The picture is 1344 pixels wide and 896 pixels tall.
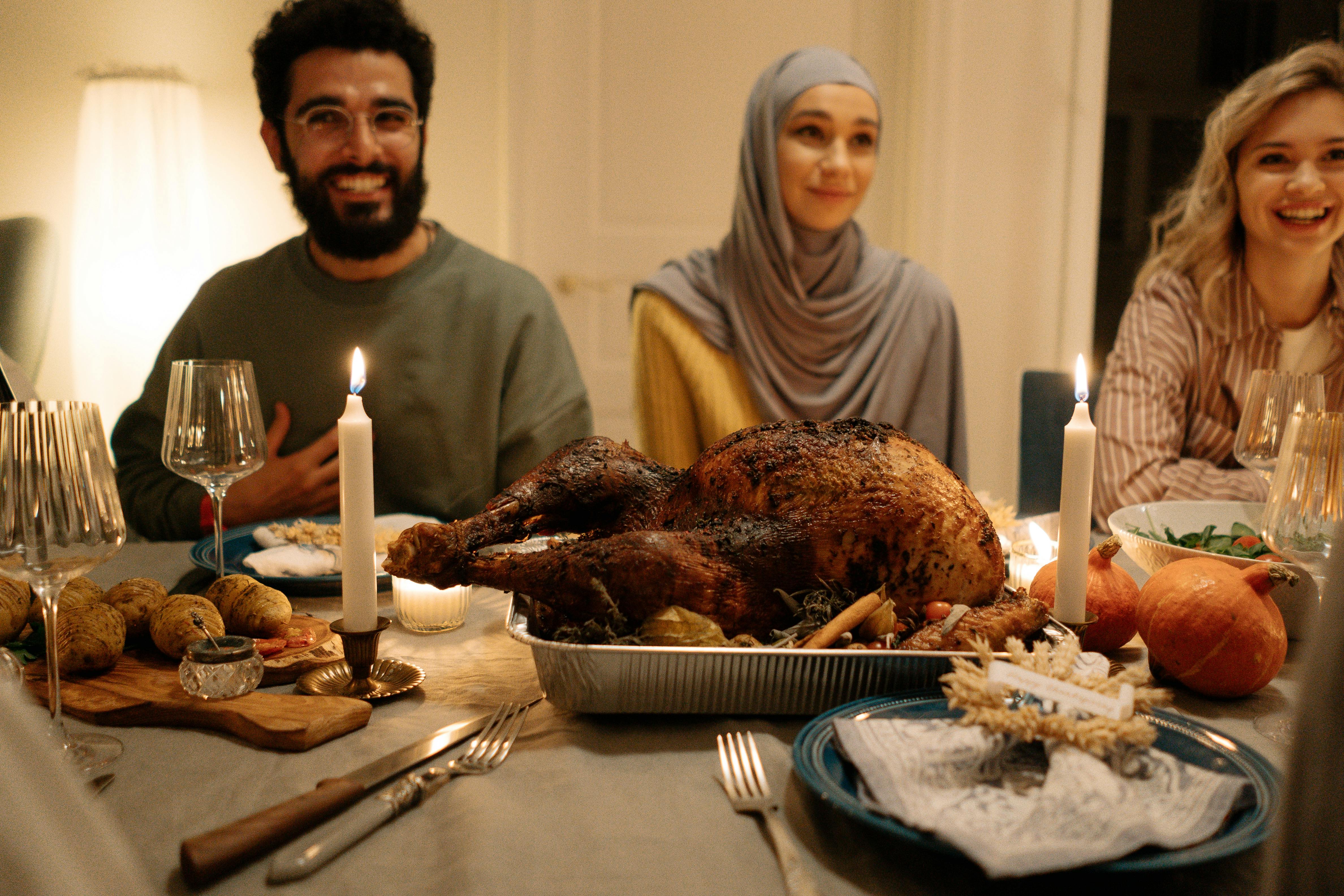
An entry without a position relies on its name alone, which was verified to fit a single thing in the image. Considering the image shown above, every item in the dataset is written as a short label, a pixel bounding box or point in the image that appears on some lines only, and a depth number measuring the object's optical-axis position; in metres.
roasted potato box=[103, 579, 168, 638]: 0.90
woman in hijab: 2.15
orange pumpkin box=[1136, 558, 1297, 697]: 0.80
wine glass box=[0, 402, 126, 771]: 0.69
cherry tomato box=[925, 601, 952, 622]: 0.84
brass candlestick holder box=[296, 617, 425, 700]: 0.82
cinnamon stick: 0.79
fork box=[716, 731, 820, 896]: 0.54
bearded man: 1.92
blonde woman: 1.96
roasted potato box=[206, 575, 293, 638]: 0.93
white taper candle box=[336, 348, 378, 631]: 0.80
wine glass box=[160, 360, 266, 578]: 0.98
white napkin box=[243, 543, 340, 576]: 1.15
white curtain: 2.09
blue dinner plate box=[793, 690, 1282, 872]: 0.52
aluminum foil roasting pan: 0.75
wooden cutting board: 0.73
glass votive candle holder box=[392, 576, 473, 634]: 1.00
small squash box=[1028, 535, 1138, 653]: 0.90
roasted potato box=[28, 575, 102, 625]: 0.87
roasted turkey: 0.82
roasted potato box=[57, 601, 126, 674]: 0.82
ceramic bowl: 0.93
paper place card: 0.61
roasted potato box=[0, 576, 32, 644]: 0.89
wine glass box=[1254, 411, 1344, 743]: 0.79
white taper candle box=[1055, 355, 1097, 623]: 0.80
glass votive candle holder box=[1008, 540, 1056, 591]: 1.05
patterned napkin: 0.51
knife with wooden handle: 0.54
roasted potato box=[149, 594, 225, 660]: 0.87
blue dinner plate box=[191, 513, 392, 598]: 1.11
